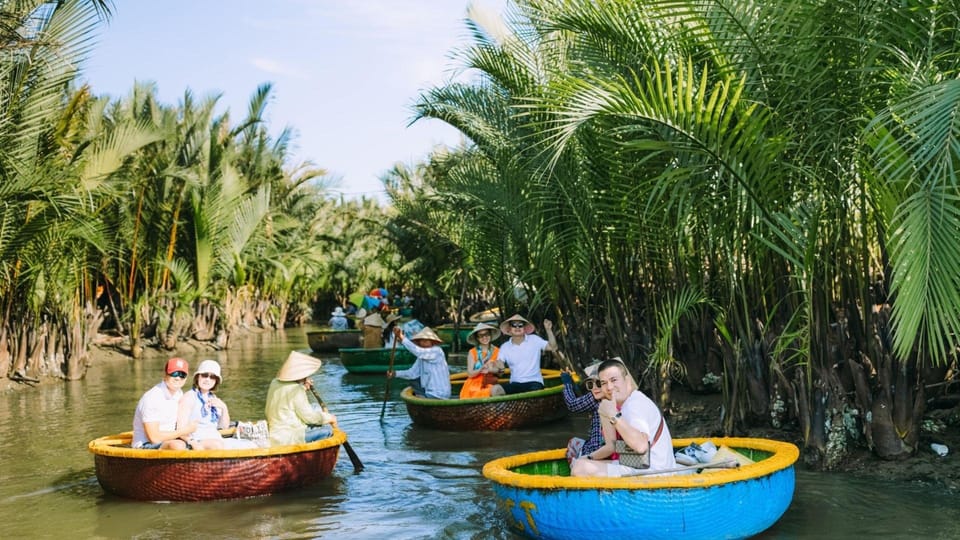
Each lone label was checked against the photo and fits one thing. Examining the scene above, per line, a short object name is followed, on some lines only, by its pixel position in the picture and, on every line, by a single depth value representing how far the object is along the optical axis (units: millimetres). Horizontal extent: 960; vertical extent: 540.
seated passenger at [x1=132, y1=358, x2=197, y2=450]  7816
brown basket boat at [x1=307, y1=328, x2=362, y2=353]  22323
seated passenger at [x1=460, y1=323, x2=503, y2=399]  11359
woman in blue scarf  8008
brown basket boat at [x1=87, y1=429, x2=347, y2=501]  7609
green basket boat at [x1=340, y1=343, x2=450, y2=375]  17152
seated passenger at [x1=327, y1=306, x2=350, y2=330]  25531
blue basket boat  5836
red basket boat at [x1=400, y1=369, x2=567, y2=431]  10734
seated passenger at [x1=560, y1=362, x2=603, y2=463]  6523
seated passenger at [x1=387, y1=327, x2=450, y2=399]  11391
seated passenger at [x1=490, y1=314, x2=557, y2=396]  11258
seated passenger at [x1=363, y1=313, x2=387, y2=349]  19422
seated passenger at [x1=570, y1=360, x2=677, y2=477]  6105
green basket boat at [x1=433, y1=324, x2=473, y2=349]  22312
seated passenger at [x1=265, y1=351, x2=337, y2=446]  8258
